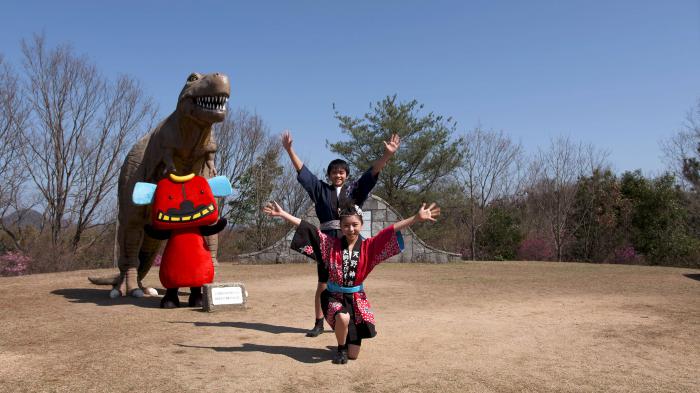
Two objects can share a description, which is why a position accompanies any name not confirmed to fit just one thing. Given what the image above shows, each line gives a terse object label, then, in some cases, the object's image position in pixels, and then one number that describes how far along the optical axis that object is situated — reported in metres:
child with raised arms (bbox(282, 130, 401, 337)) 4.36
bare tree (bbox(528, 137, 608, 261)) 20.12
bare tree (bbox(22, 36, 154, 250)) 17.58
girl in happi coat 3.57
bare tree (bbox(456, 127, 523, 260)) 20.16
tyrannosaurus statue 5.56
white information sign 5.59
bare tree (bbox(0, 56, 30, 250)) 16.20
